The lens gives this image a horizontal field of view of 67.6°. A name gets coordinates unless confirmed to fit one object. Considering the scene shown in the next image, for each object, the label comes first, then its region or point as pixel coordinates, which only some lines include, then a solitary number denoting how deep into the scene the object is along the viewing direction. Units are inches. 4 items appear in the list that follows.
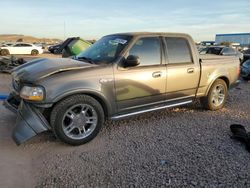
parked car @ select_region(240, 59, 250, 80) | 310.0
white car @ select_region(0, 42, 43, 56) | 867.8
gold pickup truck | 112.0
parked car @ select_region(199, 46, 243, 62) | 444.8
